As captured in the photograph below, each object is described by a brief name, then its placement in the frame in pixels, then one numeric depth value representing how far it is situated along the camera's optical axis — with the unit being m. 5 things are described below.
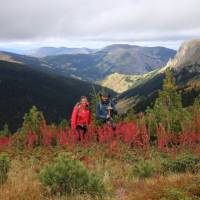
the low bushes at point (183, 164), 7.05
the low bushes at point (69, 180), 5.24
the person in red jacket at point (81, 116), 11.30
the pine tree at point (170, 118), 14.09
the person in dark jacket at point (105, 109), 11.95
